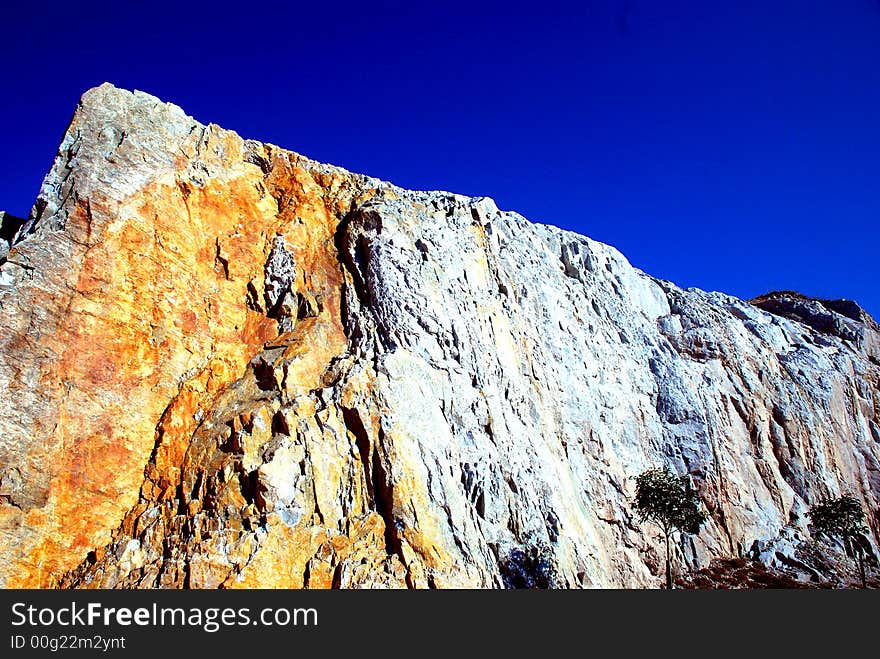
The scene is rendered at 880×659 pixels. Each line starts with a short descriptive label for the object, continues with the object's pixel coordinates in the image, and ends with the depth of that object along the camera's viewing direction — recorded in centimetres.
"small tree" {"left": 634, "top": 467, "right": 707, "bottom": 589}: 3862
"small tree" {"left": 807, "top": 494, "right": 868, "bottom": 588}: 4406
